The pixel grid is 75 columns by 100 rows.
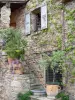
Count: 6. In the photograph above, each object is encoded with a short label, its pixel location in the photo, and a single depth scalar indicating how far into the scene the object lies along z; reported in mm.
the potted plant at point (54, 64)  7250
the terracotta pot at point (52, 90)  7426
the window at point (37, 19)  9288
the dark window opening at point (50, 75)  8124
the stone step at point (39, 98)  7421
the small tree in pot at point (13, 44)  8364
